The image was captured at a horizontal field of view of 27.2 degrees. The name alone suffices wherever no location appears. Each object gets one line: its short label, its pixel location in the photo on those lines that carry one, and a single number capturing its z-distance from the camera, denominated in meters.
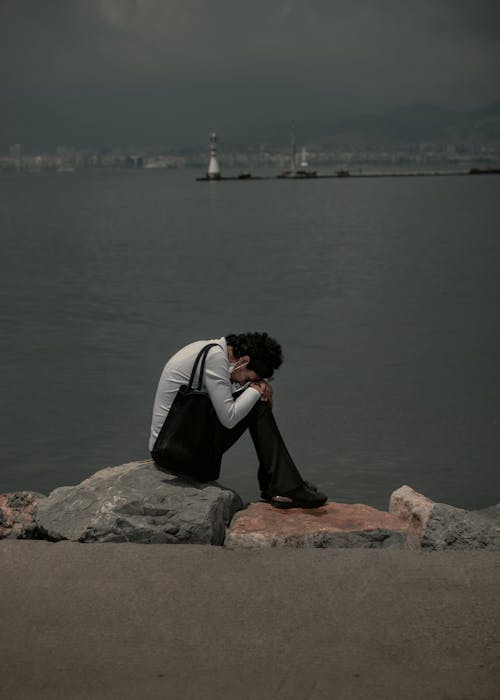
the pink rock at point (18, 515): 4.01
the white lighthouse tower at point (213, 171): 113.12
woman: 4.12
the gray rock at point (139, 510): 3.88
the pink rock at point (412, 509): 3.96
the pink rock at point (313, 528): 3.88
